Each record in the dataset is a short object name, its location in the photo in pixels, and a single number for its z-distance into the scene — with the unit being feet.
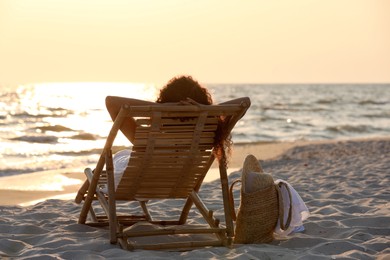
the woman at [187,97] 27.04
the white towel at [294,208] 28.85
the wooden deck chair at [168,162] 26.00
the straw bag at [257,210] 28.35
